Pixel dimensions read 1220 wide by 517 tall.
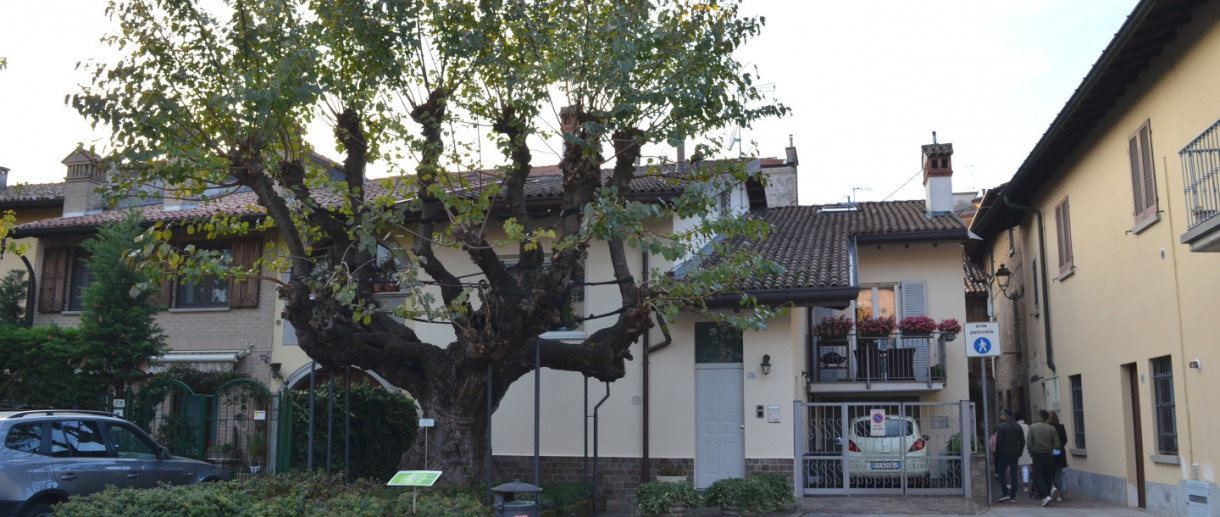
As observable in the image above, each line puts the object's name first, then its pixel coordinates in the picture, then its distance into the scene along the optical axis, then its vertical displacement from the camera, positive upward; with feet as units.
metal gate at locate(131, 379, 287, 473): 54.75 -0.47
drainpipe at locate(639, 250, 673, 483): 56.03 +1.37
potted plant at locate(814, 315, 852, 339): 64.28 +5.31
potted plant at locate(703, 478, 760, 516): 45.68 -3.64
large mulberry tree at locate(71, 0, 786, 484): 38.29 +10.59
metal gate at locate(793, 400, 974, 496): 54.34 -2.13
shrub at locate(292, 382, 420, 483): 53.83 -0.91
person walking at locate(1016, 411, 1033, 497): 64.39 -3.16
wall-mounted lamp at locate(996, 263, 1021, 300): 74.43 +10.50
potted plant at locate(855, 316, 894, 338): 64.64 +5.44
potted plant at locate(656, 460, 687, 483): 55.01 -3.17
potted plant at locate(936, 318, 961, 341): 65.72 +5.55
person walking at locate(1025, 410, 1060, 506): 54.90 -2.01
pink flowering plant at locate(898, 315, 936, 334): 65.21 +5.63
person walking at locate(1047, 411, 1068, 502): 56.18 -2.60
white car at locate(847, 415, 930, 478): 54.85 -1.89
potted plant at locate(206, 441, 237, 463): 54.54 -2.14
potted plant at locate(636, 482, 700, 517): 45.16 -3.77
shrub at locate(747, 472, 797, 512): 46.34 -3.51
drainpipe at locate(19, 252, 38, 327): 70.28 +7.70
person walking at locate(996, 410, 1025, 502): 55.42 -1.82
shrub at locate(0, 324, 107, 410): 57.93 +2.18
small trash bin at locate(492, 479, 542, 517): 31.37 -2.74
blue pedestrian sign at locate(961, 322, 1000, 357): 50.47 +3.67
